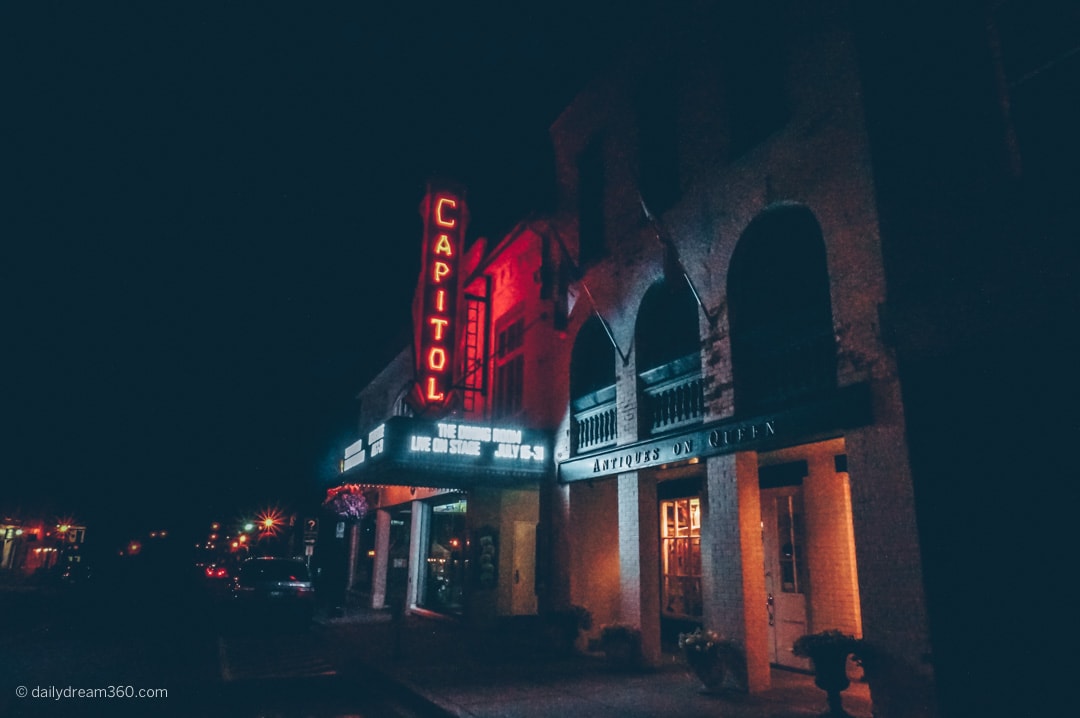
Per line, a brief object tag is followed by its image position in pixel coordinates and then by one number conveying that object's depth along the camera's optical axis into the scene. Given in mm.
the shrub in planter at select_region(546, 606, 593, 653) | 12156
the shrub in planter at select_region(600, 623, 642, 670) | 10617
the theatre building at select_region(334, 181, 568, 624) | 13385
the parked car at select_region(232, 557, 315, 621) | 15398
